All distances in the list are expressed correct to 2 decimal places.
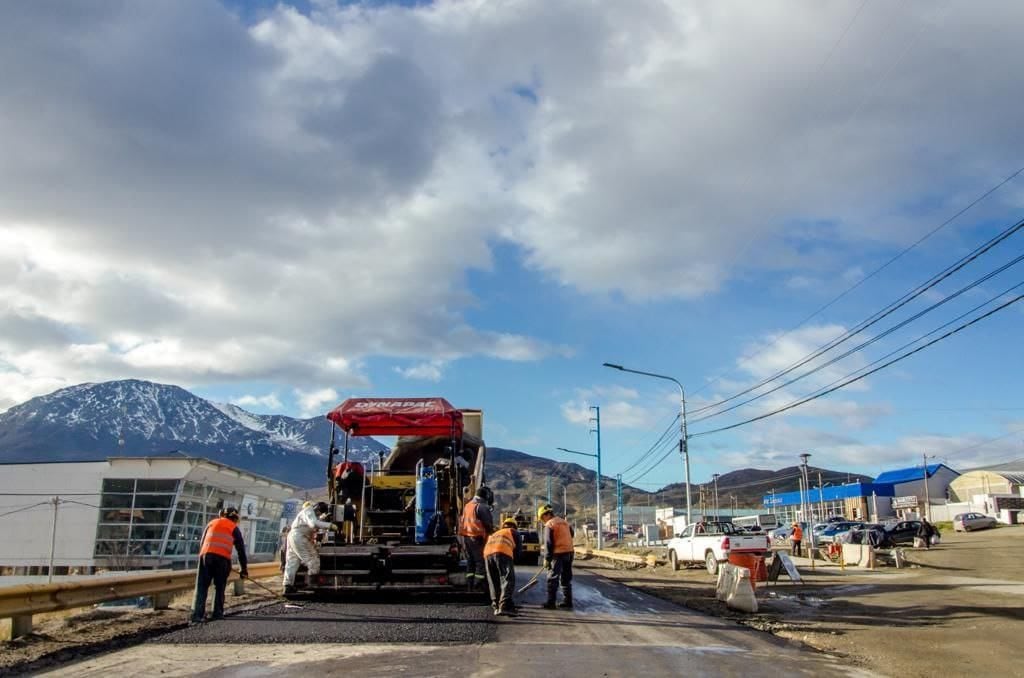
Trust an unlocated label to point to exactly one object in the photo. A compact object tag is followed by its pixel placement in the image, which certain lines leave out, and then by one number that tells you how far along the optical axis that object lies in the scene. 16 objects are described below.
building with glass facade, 34.59
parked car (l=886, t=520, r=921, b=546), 35.25
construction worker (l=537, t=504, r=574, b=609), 11.83
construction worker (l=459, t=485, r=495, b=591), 11.78
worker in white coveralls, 11.70
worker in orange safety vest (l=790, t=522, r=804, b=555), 28.83
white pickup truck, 20.77
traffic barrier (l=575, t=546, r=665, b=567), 28.08
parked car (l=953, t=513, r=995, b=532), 47.09
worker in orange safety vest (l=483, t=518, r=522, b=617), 10.77
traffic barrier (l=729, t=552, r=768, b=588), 17.42
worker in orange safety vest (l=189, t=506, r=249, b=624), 10.08
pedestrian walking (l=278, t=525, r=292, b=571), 12.51
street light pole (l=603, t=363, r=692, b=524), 30.66
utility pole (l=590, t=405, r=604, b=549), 43.59
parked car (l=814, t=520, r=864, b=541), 40.32
